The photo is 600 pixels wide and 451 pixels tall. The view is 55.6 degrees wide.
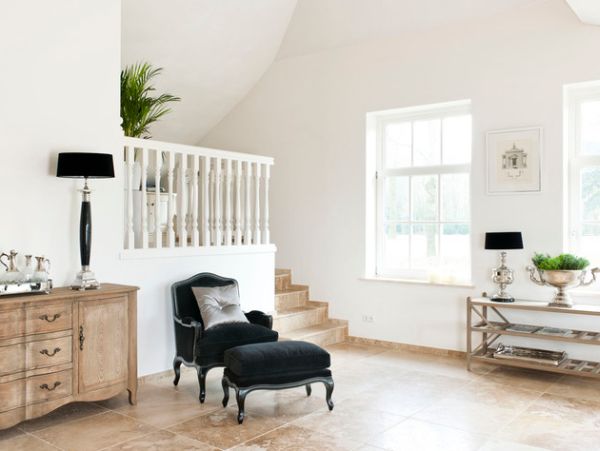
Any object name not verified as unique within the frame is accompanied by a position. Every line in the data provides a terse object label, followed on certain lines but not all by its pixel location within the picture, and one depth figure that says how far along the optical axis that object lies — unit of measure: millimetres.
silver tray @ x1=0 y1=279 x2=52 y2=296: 3561
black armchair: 4348
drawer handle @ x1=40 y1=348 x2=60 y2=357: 3626
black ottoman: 3848
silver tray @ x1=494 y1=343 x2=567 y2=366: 4841
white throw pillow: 4570
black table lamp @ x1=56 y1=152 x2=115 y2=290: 3906
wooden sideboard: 3471
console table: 4676
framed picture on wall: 5273
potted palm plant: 5199
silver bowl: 4785
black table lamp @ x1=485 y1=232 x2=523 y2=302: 5031
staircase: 6008
